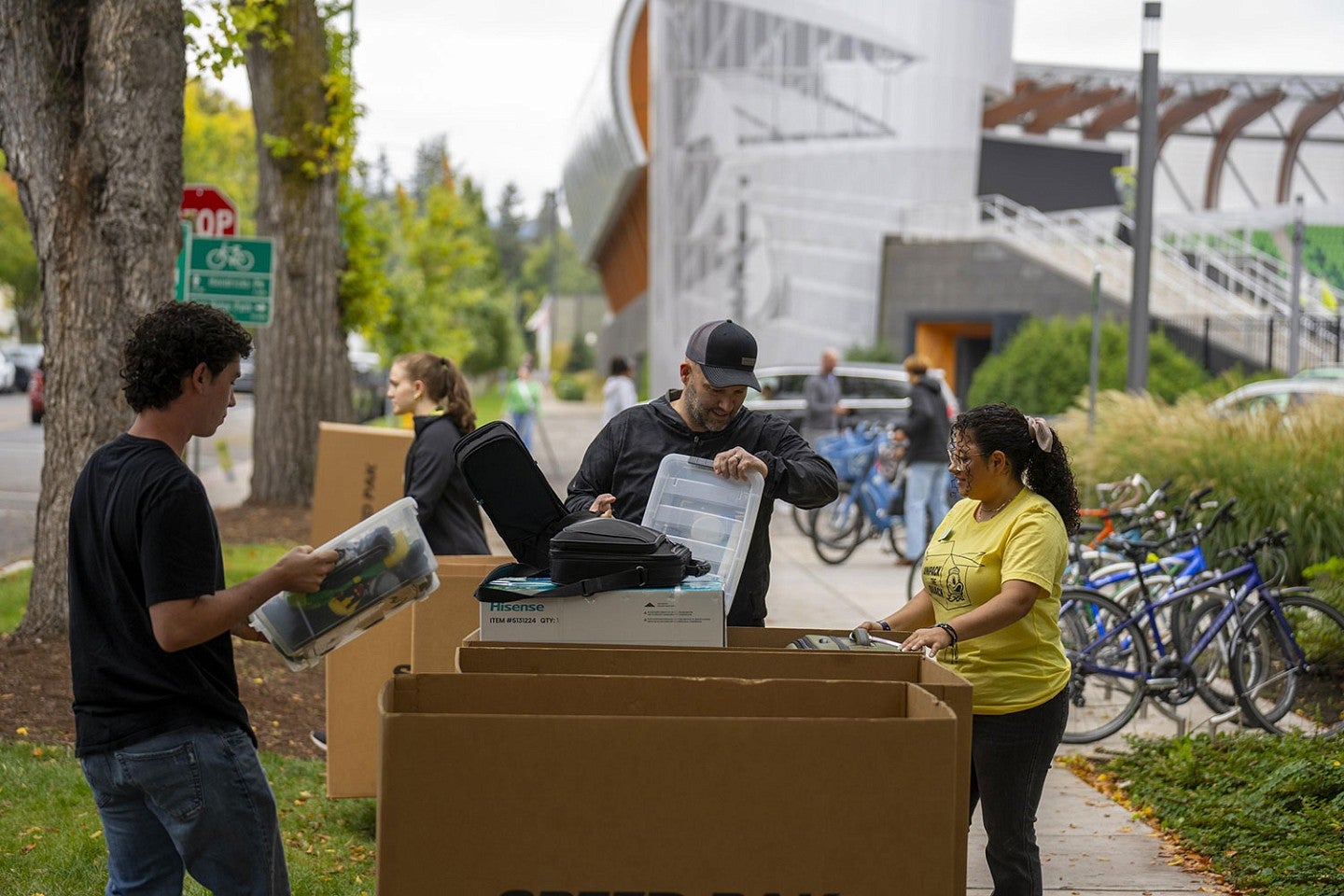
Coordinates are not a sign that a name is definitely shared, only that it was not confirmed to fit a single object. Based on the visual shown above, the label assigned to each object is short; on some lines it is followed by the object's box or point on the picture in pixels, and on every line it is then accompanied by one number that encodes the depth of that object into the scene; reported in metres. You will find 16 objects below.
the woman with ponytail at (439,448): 6.22
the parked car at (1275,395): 12.65
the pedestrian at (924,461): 14.00
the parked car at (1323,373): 21.57
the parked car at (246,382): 44.62
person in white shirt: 21.31
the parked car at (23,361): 49.78
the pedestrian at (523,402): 24.61
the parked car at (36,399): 32.09
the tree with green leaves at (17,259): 63.38
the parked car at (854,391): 21.53
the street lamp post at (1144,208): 13.76
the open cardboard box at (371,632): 4.80
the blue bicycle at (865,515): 14.70
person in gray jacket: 19.42
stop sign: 14.30
